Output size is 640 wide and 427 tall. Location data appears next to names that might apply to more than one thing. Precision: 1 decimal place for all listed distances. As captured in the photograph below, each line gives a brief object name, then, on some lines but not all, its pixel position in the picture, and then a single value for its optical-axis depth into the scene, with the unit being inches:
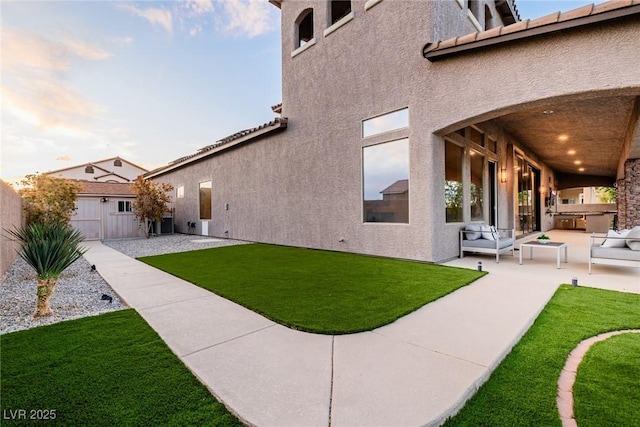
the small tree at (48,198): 383.2
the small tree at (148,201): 604.7
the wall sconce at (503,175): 416.2
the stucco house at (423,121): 202.8
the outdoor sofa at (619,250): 214.4
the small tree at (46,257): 148.7
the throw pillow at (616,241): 226.4
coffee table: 257.8
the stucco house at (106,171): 1282.0
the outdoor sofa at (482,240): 290.8
